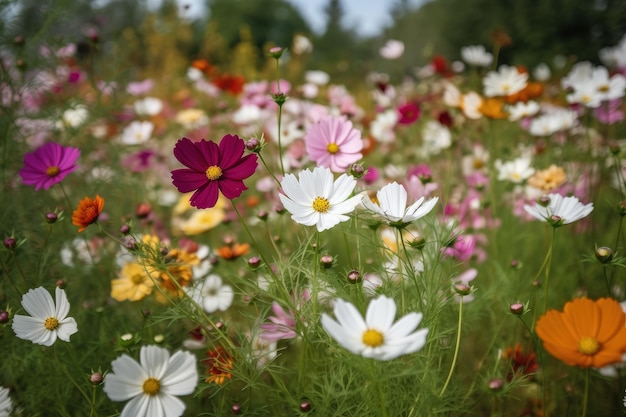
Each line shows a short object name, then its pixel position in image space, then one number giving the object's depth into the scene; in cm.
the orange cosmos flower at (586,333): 54
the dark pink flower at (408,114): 132
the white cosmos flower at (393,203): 64
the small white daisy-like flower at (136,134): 162
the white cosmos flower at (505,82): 136
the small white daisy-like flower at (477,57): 175
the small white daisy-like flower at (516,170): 122
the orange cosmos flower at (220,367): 67
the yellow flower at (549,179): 105
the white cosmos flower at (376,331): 47
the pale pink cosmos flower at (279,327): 74
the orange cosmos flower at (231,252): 94
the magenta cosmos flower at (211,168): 68
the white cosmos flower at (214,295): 91
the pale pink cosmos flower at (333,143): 83
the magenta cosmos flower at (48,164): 84
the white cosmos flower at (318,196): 63
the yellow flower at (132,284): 88
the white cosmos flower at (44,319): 63
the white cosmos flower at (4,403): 64
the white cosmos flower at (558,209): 70
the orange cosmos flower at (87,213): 70
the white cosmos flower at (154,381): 57
